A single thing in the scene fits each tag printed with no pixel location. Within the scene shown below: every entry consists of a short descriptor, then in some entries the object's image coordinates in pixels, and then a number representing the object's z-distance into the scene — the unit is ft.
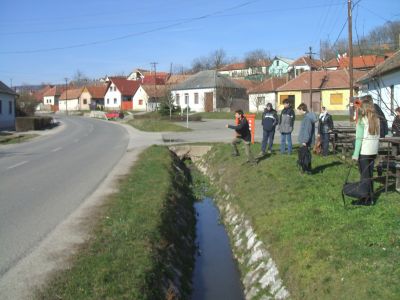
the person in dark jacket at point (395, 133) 36.00
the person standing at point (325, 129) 50.82
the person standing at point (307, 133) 40.11
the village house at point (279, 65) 369.71
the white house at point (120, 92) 325.62
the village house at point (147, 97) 279.45
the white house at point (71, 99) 376.68
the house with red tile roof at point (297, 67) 283.28
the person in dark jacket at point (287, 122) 50.75
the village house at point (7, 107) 152.97
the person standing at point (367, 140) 28.37
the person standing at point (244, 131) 50.14
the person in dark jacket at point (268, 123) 53.62
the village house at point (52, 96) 450.71
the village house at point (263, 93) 212.35
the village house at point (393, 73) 67.15
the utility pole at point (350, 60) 86.76
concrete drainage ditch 22.85
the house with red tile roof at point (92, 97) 360.48
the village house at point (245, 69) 374.67
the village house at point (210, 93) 244.42
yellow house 183.83
